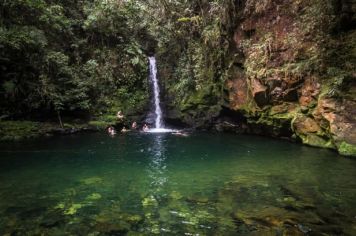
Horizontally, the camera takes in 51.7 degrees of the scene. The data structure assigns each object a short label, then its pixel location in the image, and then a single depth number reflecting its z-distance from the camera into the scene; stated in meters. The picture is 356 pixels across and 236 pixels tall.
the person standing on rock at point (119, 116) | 20.14
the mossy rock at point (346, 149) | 11.31
